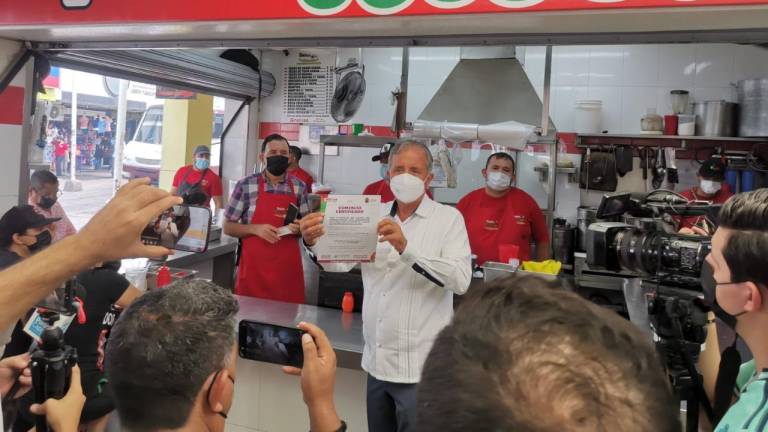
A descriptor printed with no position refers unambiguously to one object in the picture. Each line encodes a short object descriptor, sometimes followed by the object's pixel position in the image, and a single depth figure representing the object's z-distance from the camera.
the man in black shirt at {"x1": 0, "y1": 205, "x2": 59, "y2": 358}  2.57
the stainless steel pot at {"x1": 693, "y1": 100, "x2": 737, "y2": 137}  5.32
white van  7.70
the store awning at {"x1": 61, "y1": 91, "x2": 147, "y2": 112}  7.59
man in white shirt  2.32
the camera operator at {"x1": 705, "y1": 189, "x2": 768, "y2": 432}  1.17
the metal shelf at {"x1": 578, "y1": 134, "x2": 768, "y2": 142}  5.32
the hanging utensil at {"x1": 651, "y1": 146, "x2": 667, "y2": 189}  5.72
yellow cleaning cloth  3.32
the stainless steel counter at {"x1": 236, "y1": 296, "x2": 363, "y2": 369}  2.76
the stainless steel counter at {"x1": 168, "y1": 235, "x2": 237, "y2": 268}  4.50
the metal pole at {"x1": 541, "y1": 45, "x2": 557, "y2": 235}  5.11
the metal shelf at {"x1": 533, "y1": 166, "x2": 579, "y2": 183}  5.93
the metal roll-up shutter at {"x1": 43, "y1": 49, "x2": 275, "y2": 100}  3.54
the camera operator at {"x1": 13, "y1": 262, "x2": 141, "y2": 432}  2.58
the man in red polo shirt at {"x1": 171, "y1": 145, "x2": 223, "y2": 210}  5.88
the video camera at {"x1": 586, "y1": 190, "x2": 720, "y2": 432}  1.55
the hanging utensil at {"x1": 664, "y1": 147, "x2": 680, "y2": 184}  5.71
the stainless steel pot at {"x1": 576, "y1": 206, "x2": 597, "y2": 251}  5.52
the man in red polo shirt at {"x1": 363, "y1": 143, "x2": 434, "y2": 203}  4.99
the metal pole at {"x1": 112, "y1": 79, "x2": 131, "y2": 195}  7.33
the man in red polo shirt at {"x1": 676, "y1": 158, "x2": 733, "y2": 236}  5.26
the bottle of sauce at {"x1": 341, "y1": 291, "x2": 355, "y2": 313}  3.45
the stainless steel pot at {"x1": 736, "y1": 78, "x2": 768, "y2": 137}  5.05
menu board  6.88
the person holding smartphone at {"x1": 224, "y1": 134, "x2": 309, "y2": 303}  3.91
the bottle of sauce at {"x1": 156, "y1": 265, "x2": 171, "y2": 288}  3.10
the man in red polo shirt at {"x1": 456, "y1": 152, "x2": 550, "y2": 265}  4.50
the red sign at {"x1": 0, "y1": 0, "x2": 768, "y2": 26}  2.16
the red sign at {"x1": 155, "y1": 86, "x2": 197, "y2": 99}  5.22
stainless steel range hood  4.63
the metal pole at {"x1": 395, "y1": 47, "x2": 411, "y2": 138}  4.09
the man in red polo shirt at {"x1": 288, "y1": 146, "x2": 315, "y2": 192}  5.88
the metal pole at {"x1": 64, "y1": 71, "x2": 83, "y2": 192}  7.37
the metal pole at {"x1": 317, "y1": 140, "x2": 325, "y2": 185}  5.89
